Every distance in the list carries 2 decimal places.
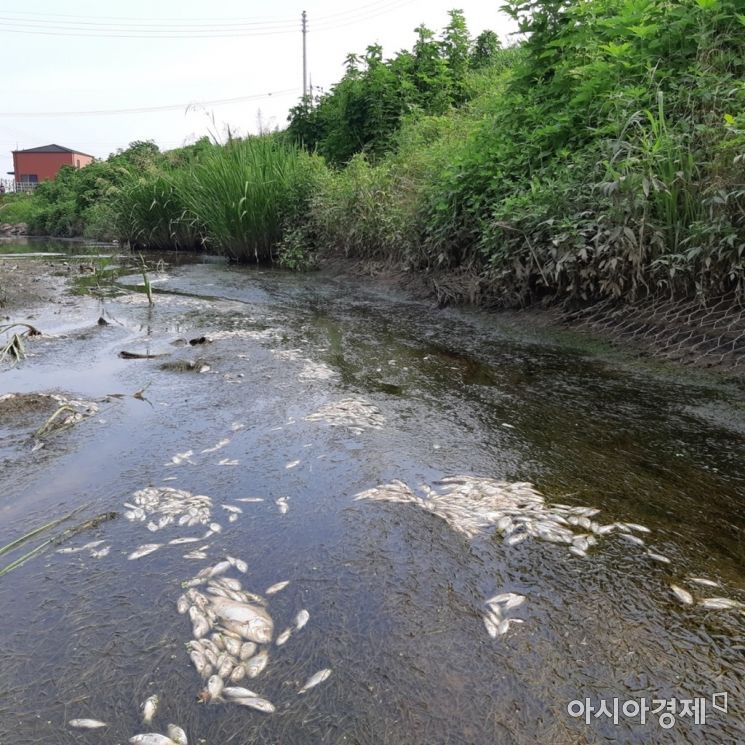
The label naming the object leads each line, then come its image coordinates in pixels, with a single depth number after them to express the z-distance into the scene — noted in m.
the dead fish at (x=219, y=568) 1.86
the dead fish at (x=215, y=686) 1.41
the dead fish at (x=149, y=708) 1.34
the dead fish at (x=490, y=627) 1.59
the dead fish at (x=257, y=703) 1.37
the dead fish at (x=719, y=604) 1.68
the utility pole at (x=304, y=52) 37.51
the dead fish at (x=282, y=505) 2.25
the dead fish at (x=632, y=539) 2.01
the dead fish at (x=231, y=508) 2.24
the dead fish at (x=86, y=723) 1.32
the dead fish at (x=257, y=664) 1.48
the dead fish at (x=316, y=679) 1.42
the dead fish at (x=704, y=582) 1.77
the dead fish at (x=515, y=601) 1.70
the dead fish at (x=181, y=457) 2.66
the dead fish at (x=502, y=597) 1.72
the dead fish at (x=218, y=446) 2.80
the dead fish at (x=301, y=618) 1.63
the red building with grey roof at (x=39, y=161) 55.72
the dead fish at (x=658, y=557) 1.90
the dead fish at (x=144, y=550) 1.95
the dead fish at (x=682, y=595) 1.70
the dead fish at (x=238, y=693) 1.40
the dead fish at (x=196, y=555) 1.94
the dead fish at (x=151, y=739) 1.28
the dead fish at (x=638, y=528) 2.08
